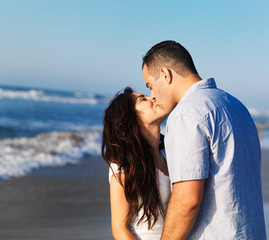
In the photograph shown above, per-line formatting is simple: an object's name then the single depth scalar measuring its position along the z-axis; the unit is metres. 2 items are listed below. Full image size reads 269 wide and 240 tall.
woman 2.41
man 1.74
